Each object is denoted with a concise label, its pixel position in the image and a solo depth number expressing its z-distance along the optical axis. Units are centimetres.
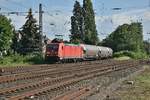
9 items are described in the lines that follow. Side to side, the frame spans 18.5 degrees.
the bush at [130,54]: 9806
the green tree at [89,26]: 10765
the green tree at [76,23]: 11083
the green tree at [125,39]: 12264
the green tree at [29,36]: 8688
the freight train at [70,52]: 5400
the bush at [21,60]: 4997
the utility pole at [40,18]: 5565
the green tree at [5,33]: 8236
